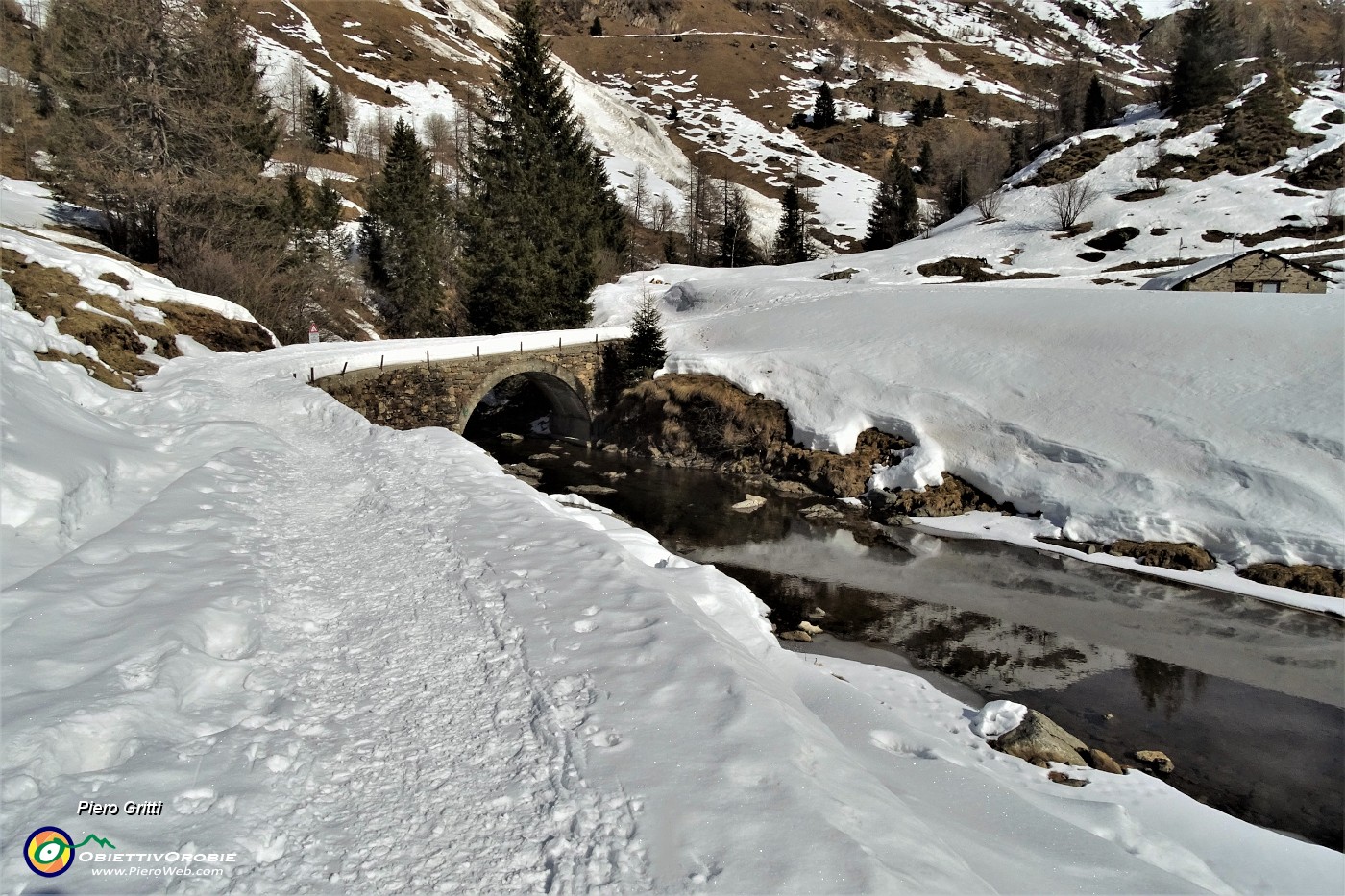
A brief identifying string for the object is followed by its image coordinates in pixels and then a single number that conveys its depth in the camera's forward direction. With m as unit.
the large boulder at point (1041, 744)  7.37
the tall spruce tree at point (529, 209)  29.06
